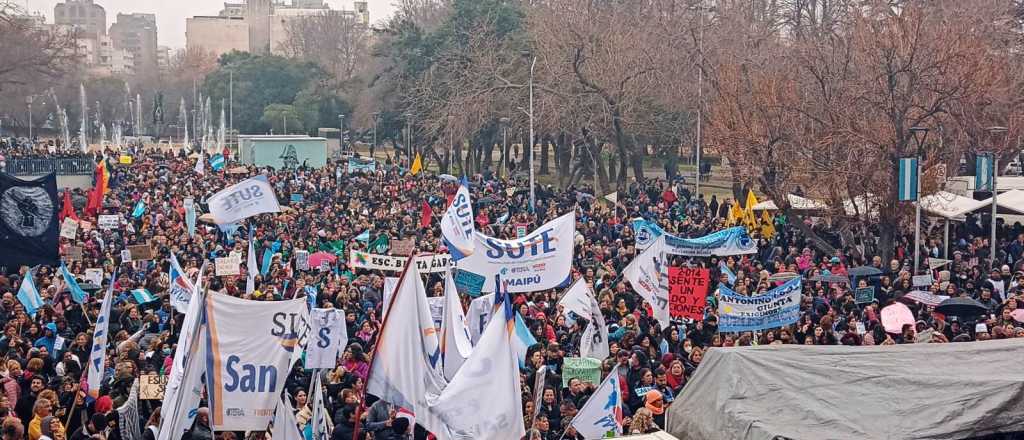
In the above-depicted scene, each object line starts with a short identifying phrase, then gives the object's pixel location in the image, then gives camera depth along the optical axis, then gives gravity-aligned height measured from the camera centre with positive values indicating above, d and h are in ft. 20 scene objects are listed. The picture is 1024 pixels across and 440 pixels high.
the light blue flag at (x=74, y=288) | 54.75 -7.09
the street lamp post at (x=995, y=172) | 77.87 -2.85
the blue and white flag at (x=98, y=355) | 39.24 -7.09
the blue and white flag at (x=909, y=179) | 72.84 -3.07
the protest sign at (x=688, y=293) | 52.44 -6.84
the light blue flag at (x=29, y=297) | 54.44 -7.39
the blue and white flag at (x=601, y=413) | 36.47 -8.11
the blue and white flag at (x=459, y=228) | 51.80 -4.25
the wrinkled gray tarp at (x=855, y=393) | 29.91 -6.46
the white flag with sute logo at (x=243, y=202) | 70.38 -4.37
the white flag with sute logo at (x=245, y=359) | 33.45 -6.23
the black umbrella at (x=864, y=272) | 68.85 -7.76
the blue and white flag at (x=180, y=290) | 51.37 -6.70
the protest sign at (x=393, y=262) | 56.75 -6.16
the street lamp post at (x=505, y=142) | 160.04 -2.84
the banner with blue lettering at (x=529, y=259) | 51.60 -5.42
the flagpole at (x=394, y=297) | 32.32 -4.38
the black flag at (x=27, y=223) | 56.03 -4.49
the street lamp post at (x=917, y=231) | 70.63 -5.79
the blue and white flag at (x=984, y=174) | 92.01 -3.57
